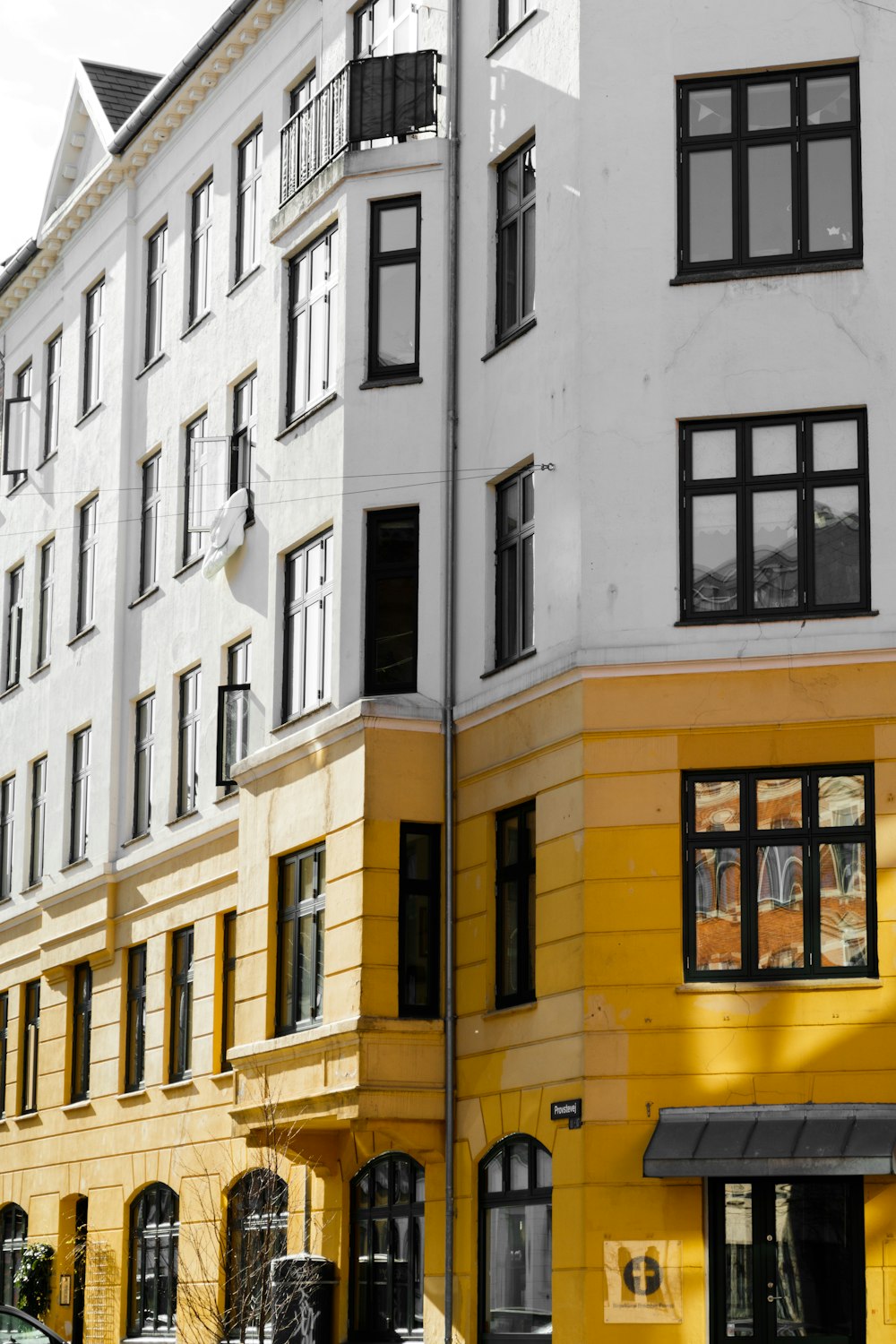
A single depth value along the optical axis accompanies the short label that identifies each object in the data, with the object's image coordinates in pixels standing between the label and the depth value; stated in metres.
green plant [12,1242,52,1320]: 37.75
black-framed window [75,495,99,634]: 41.31
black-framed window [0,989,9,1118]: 42.69
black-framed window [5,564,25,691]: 45.50
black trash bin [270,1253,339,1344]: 27.52
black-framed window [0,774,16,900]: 44.12
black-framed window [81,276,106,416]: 41.94
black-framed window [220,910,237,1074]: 33.18
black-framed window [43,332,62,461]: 44.47
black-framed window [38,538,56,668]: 43.56
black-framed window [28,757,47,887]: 42.84
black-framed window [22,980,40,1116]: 41.53
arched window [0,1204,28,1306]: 40.44
